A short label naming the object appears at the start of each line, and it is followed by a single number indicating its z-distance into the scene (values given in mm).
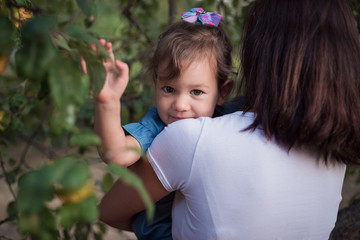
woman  1368
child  1770
